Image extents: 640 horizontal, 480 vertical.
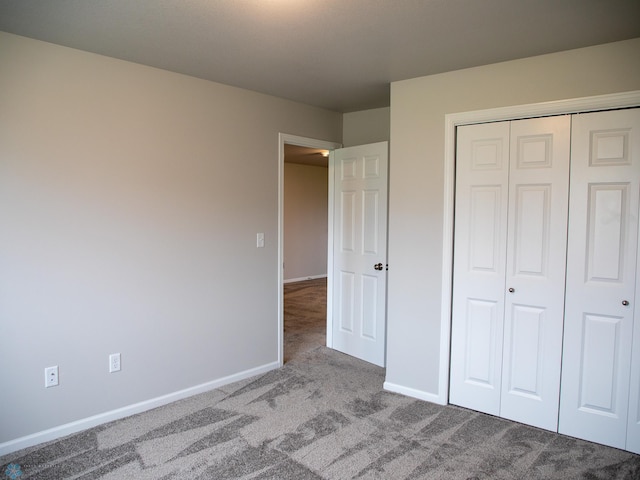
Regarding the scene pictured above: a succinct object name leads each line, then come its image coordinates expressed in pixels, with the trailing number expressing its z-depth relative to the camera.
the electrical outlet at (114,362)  2.84
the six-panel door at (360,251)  3.92
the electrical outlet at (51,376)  2.57
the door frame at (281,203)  3.85
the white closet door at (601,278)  2.49
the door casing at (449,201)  2.81
